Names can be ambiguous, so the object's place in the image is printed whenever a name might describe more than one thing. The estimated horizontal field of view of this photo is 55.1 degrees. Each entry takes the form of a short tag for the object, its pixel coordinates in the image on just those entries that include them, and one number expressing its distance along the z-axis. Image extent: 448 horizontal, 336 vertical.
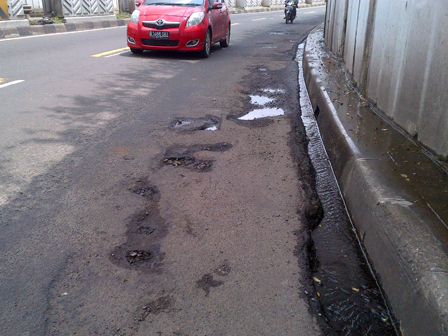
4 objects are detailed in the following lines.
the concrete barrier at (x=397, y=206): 1.93
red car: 9.45
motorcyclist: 21.82
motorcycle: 21.70
